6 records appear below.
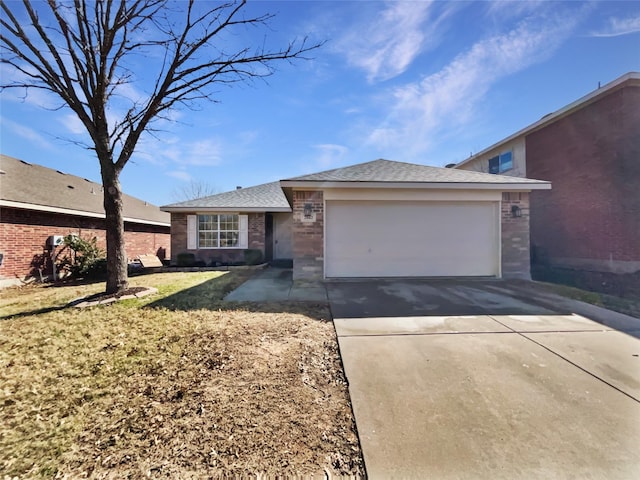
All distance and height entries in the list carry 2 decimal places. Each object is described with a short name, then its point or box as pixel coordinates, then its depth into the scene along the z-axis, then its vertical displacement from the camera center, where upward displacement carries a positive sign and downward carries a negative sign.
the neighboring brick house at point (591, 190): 9.35 +1.93
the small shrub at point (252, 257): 12.73 -0.82
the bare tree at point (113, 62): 6.02 +4.13
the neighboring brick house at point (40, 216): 8.65 +0.85
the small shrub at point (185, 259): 12.64 -0.92
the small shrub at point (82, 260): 10.13 -0.81
